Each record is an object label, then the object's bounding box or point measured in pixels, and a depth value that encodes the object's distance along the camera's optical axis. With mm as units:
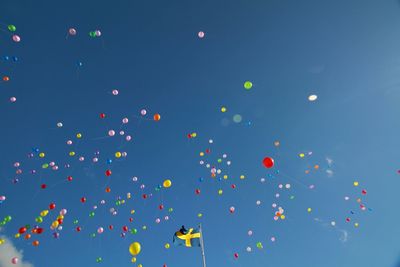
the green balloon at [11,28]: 9086
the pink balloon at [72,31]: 9883
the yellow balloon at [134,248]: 9305
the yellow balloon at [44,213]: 11344
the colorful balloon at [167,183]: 11930
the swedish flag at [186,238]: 12719
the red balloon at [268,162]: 10636
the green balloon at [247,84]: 10961
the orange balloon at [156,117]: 11375
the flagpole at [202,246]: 12600
